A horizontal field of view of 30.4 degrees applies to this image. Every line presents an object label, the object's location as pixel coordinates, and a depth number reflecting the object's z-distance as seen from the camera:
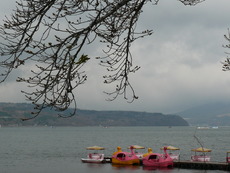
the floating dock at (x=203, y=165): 48.10
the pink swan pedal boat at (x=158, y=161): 54.25
